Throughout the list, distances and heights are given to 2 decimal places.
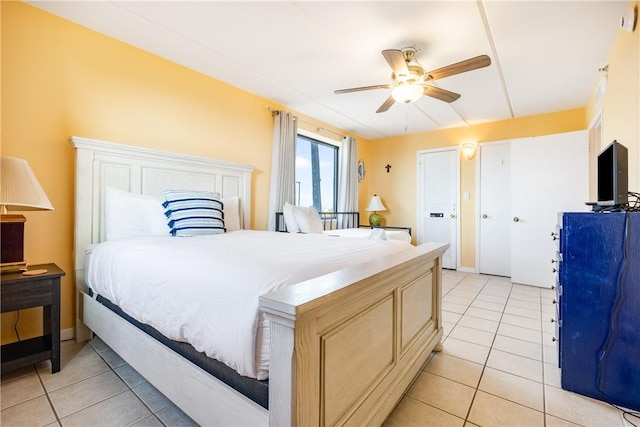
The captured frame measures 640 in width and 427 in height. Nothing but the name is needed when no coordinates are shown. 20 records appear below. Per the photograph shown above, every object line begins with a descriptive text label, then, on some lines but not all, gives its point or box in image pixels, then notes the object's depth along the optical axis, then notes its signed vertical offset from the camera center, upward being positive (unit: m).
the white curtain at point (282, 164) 3.76 +0.66
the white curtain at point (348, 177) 5.01 +0.64
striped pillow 2.21 +0.00
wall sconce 4.71 +1.07
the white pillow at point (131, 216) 2.19 -0.03
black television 1.51 +0.21
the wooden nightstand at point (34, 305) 1.64 -0.55
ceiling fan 2.12 +1.13
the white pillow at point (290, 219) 3.53 -0.07
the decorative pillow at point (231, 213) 2.76 +0.00
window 4.51 +0.66
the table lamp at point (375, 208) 5.49 +0.11
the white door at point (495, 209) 4.45 +0.09
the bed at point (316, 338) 0.83 -0.53
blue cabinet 1.48 -0.50
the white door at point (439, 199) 4.93 +0.27
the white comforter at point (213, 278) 0.99 -0.28
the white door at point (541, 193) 3.68 +0.30
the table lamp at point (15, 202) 1.58 +0.06
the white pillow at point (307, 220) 3.51 -0.08
